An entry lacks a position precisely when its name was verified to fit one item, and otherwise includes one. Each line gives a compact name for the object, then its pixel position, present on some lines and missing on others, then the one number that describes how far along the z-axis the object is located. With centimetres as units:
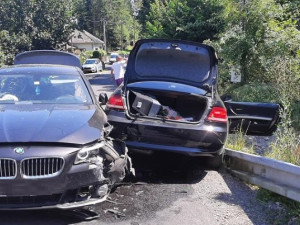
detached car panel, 630
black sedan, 547
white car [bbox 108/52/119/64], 6138
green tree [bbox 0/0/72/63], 4194
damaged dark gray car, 375
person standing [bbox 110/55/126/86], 1360
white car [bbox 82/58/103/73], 4316
